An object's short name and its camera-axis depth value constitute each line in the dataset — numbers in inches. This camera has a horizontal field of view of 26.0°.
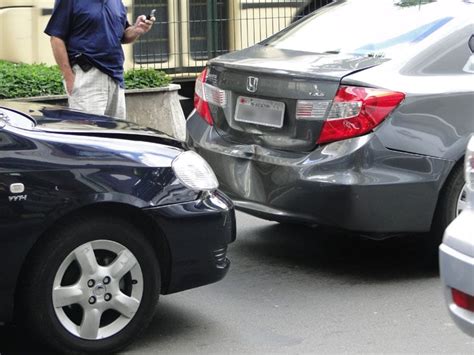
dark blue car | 179.6
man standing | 278.1
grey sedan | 226.4
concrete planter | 396.2
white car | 160.1
